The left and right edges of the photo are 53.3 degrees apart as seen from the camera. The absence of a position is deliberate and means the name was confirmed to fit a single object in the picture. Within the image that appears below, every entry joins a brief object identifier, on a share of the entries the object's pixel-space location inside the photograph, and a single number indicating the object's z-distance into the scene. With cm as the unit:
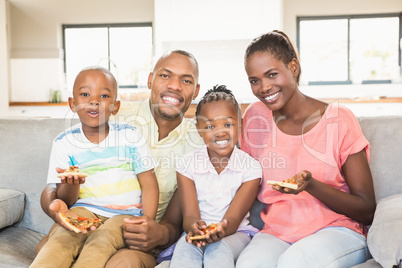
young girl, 143
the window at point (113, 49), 661
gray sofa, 155
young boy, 148
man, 161
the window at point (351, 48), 618
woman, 129
